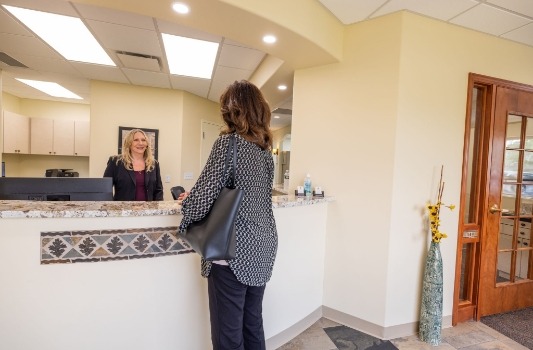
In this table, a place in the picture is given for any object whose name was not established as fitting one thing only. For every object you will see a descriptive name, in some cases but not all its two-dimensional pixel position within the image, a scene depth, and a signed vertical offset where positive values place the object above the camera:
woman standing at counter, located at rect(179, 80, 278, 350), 1.14 -0.19
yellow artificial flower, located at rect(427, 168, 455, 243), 2.09 -0.36
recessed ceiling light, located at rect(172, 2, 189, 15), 1.65 +0.92
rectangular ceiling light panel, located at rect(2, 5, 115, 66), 2.28 +1.12
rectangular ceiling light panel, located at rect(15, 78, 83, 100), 4.26 +1.09
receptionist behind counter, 2.38 -0.11
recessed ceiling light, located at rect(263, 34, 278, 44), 1.98 +0.91
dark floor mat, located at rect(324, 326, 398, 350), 2.01 -1.28
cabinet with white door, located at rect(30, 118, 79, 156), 5.02 +0.33
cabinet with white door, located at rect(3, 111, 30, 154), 4.54 +0.33
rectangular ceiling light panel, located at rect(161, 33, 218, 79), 2.70 +1.14
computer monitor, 1.42 -0.18
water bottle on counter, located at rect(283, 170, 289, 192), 3.12 -0.21
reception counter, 1.22 -0.59
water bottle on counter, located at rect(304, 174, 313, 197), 2.31 -0.18
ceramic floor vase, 2.06 -0.95
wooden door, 2.39 -0.31
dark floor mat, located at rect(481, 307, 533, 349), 2.19 -1.26
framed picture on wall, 4.12 +0.35
